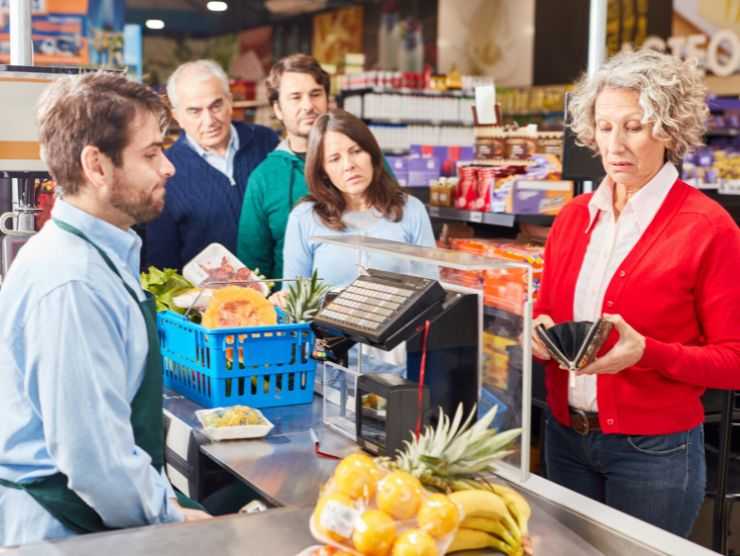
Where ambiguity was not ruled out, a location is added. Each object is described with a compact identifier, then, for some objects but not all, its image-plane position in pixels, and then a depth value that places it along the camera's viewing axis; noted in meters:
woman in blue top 3.62
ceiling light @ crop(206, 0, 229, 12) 15.73
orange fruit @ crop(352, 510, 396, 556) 1.56
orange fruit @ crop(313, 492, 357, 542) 1.59
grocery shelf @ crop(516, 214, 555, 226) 4.66
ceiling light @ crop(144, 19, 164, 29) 15.65
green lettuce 3.23
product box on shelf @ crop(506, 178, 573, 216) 4.66
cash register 2.10
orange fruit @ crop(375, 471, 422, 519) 1.60
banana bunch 1.78
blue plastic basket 2.83
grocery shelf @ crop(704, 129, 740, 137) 9.60
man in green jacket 4.14
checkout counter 1.84
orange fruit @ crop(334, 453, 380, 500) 1.62
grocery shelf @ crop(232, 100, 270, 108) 13.86
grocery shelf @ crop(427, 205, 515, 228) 4.74
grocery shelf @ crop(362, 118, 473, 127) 9.82
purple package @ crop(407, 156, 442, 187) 7.20
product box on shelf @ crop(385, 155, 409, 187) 7.04
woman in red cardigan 2.43
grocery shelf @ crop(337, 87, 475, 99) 9.76
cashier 1.86
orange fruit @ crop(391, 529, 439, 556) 1.55
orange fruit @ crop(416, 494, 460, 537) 1.59
